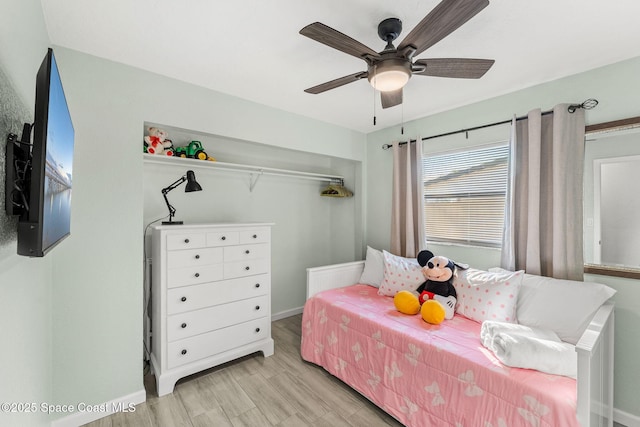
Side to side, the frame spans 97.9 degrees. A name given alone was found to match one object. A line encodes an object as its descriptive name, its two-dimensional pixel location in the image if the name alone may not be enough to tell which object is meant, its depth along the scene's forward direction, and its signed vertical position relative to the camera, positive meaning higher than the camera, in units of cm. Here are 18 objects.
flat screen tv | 75 +13
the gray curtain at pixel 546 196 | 206 +14
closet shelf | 239 +48
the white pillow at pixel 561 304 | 177 -61
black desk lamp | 229 +24
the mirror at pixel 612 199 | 190 +10
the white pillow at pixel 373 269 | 297 -60
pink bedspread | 137 -94
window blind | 254 +19
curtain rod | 203 +81
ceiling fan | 116 +83
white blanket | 142 -74
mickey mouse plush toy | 210 -67
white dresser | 213 -69
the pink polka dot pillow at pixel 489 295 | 203 -62
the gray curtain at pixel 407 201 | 299 +14
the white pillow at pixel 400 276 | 260 -59
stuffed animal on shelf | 227 +60
